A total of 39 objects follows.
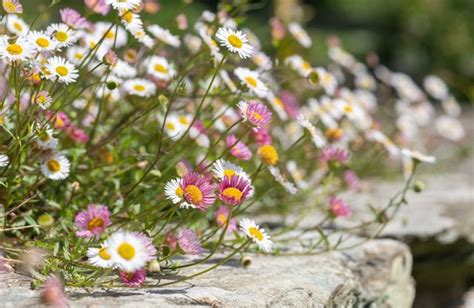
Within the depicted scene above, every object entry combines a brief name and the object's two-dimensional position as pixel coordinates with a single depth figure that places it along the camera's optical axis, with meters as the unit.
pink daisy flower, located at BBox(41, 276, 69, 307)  0.67
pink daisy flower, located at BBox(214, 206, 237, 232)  0.87
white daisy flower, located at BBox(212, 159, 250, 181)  0.77
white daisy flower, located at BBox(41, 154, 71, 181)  0.82
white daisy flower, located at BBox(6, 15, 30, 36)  0.87
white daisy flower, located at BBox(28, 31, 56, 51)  0.79
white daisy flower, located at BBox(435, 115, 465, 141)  1.44
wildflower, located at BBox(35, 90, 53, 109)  0.77
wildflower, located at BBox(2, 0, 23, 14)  0.79
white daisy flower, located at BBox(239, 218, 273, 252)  0.77
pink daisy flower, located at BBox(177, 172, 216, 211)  0.74
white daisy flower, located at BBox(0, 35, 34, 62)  0.76
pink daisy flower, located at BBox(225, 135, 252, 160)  0.87
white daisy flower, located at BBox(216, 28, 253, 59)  0.78
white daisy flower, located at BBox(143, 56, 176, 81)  0.92
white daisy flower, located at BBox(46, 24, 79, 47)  0.80
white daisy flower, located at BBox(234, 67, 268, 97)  0.85
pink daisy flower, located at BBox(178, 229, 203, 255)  0.77
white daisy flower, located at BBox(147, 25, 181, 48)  0.93
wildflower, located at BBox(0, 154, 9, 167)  0.76
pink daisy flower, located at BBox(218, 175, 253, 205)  0.74
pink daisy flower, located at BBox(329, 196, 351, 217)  0.92
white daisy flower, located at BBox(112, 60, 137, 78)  0.89
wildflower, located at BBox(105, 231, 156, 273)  0.67
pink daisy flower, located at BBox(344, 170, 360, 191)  1.05
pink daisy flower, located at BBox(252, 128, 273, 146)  0.89
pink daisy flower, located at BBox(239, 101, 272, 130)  0.78
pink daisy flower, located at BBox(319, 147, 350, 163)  0.96
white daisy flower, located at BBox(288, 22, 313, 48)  1.07
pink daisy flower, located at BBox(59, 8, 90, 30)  0.84
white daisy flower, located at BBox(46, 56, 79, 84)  0.78
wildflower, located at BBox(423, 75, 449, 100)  1.44
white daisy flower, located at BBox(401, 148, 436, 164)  0.92
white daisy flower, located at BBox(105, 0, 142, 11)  0.77
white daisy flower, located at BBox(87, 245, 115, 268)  0.69
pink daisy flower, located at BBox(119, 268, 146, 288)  0.74
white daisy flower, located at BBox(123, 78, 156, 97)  0.90
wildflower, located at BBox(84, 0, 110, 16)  0.86
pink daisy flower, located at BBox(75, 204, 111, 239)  0.75
